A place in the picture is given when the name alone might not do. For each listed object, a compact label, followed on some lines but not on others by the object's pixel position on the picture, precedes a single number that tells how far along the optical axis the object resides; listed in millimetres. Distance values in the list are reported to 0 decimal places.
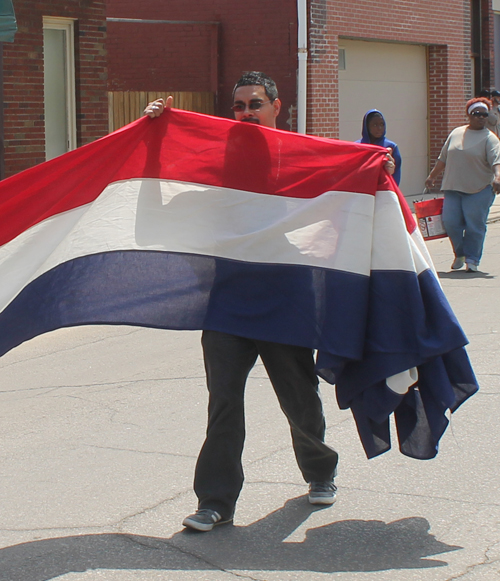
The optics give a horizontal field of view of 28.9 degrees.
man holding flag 4090
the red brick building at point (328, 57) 16922
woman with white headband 11055
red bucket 11375
